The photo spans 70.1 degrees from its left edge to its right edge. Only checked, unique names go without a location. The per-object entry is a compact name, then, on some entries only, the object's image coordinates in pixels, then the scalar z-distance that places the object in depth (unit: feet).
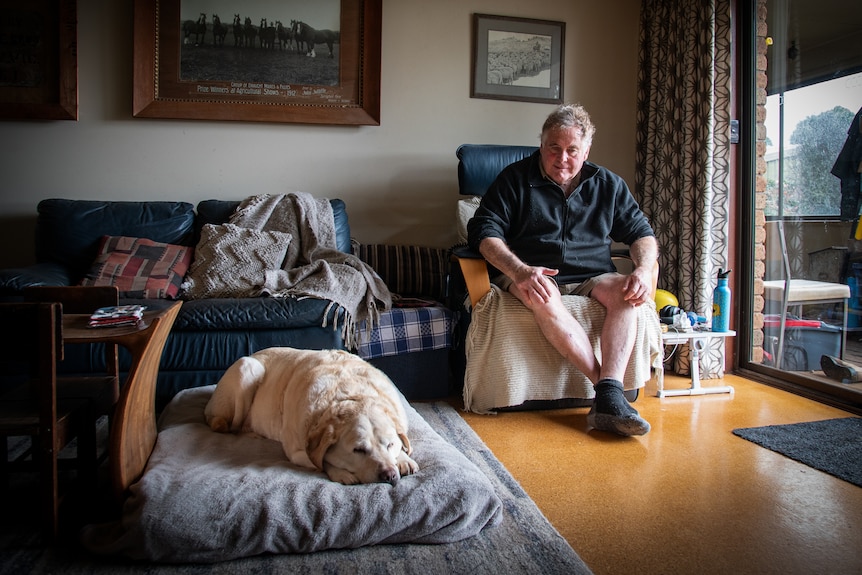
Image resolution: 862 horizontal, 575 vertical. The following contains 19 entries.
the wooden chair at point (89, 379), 5.38
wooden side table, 4.86
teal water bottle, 9.73
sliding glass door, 9.39
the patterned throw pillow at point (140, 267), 9.16
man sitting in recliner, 8.59
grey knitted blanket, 8.72
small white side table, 9.25
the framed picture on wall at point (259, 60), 10.96
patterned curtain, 10.51
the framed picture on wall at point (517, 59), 12.17
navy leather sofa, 7.98
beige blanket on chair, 8.23
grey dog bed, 4.45
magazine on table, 5.10
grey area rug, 4.37
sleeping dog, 4.88
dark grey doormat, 6.61
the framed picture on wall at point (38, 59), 10.55
